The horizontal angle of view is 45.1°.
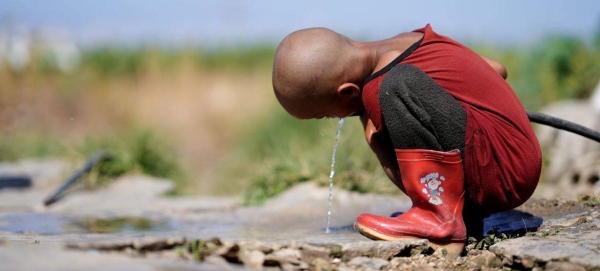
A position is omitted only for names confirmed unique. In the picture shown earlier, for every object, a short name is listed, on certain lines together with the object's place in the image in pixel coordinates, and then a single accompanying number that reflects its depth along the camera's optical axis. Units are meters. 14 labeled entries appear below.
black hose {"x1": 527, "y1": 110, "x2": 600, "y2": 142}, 3.29
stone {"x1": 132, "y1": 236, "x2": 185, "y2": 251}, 2.73
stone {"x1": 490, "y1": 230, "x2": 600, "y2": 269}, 2.57
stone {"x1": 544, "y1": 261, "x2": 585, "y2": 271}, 2.51
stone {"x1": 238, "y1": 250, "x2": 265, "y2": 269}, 2.68
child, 2.85
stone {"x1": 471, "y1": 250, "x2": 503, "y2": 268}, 2.80
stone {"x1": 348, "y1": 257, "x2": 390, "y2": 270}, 2.76
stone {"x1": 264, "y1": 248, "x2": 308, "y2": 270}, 2.73
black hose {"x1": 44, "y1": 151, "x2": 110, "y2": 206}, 5.62
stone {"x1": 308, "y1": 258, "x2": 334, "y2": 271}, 2.73
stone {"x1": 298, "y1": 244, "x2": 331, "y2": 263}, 2.79
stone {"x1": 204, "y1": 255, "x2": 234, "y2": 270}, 2.63
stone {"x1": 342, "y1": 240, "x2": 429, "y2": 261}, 2.80
